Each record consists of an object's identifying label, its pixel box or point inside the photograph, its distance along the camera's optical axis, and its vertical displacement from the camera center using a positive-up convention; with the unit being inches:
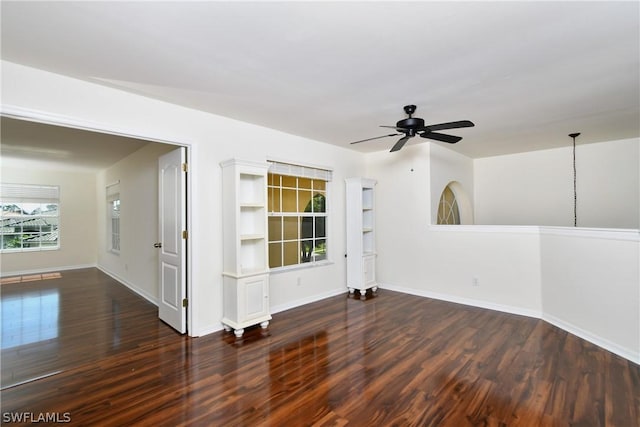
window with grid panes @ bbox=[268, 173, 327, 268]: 168.2 -3.8
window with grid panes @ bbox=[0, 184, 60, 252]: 271.3 +0.0
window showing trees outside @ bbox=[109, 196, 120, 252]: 255.0 -6.1
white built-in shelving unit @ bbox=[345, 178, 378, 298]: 192.9 -16.9
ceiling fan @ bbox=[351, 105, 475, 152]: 110.1 +33.5
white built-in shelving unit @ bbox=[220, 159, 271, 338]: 131.4 -15.3
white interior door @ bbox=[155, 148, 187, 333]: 131.2 -11.3
